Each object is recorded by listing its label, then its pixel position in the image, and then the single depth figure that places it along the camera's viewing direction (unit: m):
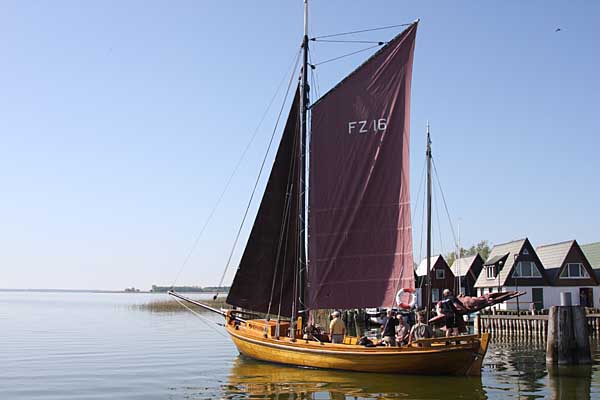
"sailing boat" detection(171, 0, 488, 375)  25.88
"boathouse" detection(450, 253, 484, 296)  74.31
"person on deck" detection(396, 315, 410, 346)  24.68
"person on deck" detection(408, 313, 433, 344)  24.16
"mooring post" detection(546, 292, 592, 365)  26.81
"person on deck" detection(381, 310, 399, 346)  24.68
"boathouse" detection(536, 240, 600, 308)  61.09
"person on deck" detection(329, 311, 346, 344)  25.91
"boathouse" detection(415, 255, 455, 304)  71.00
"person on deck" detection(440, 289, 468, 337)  25.08
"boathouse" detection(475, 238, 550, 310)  60.78
